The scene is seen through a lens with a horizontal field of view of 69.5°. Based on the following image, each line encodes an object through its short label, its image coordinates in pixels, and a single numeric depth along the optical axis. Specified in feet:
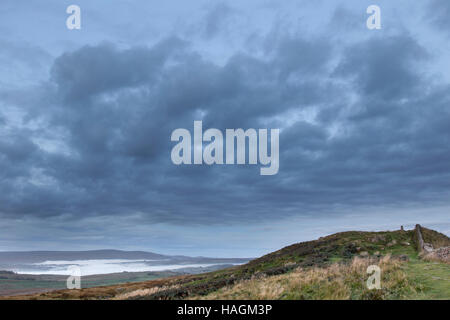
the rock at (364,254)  118.32
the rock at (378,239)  148.05
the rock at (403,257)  99.48
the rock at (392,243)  139.66
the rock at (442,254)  88.49
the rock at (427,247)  116.58
